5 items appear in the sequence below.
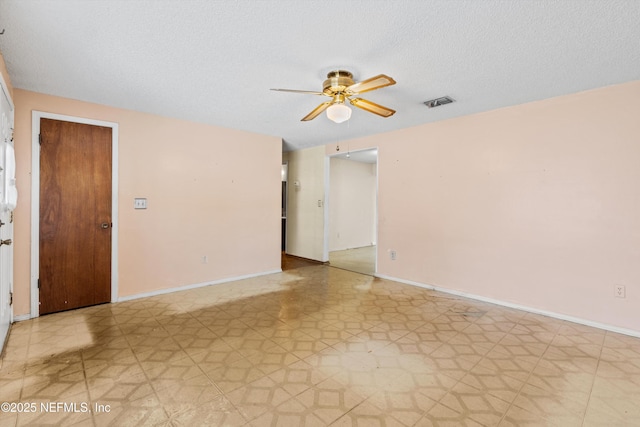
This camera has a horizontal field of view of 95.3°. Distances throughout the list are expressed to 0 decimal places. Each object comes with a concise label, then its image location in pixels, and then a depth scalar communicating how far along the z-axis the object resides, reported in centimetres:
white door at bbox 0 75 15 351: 236
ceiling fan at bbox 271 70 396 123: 249
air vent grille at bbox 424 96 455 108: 326
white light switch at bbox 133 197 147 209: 375
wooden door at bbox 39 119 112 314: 319
